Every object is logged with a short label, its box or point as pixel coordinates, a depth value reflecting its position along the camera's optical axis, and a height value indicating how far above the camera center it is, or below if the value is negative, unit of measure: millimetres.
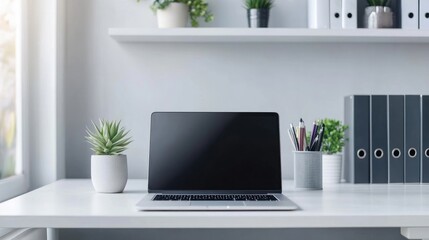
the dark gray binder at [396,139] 1864 -67
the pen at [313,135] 1735 -49
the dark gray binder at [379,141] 1863 -73
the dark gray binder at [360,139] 1864 -67
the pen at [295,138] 1754 -58
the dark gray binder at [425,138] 1870 -65
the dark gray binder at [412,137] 1870 -63
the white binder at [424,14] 1908 +328
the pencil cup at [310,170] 1719 -149
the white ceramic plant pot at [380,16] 1927 +325
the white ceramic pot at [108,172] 1608 -141
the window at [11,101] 1780 +60
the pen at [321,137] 1734 -55
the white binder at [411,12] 1925 +337
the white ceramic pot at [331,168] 1883 -157
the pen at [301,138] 1746 -58
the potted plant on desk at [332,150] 1871 -101
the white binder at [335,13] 1907 +333
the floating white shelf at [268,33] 1870 +266
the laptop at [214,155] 1604 -98
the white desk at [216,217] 1254 -206
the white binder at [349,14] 1912 +330
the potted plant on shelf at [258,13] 1950 +342
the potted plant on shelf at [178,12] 1948 +351
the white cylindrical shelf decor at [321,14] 1911 +331
